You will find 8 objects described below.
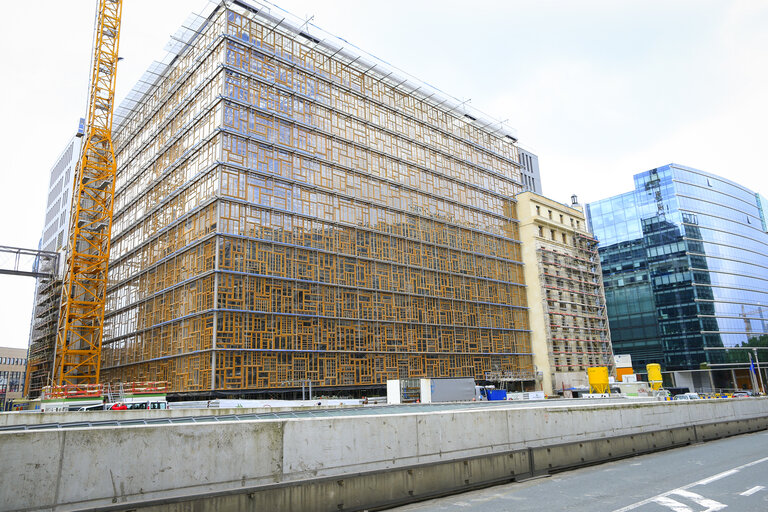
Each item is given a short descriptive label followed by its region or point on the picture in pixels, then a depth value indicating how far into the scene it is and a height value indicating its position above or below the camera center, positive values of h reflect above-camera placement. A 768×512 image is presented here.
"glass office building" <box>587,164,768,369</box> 90.75 +17.48
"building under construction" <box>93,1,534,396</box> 44.69 +15.14
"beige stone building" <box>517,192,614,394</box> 69.00 +10.58
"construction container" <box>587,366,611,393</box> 52.59 -1.00
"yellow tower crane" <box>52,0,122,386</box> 53.72 +18.40
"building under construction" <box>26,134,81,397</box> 71.75 +15.56
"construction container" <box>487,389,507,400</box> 50.06 -1.97
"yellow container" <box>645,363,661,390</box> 54.57 -0.96
